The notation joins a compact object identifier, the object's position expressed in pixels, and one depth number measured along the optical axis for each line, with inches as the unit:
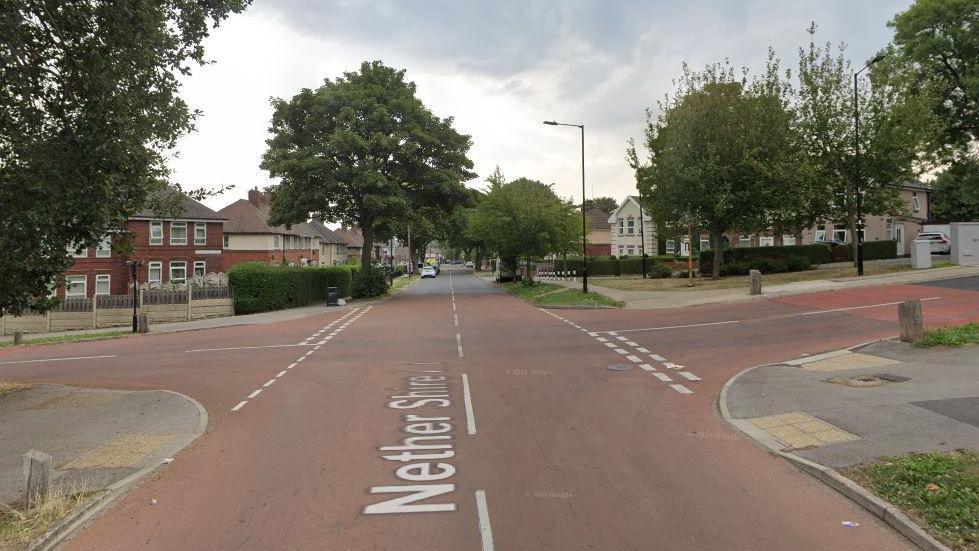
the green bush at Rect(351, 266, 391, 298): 1563.7
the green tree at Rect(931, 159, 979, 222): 2381.9
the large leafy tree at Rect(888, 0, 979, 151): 1439.5
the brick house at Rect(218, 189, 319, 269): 2298.2
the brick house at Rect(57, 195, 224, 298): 1657.2
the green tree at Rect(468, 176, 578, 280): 1546.5
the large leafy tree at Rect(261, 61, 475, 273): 1376.7
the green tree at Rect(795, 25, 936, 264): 1141.1
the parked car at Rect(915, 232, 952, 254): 1707.7
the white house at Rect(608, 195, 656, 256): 2596.0
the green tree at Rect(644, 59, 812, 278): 1196.5
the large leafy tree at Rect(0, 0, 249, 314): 359.6
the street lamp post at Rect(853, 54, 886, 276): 1054.4
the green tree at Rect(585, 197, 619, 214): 4654.5
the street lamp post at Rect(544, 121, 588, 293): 1200.4
